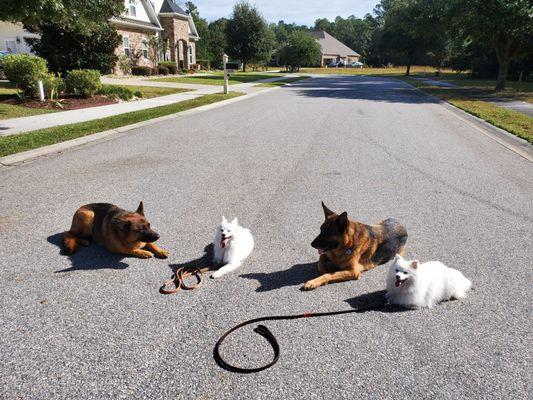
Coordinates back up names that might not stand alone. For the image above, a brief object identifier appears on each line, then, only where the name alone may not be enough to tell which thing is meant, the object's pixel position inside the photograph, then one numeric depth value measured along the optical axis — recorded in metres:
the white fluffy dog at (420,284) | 3.55
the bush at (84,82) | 18.49
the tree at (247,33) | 54.09
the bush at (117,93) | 19.56
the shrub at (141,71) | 36.31
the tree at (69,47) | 24.31
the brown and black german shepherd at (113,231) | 4.22
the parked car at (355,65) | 99.44
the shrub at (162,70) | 39.81
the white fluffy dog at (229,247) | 4.19
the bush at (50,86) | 17.44
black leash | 2.92
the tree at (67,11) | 10.02
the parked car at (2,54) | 27.01
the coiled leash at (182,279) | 3.91
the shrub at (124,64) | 33.55
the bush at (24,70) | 16.80
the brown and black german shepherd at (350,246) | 3.82
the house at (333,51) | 102.25
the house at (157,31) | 36.72
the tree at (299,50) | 61.59
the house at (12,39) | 38.53
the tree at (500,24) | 22.41
